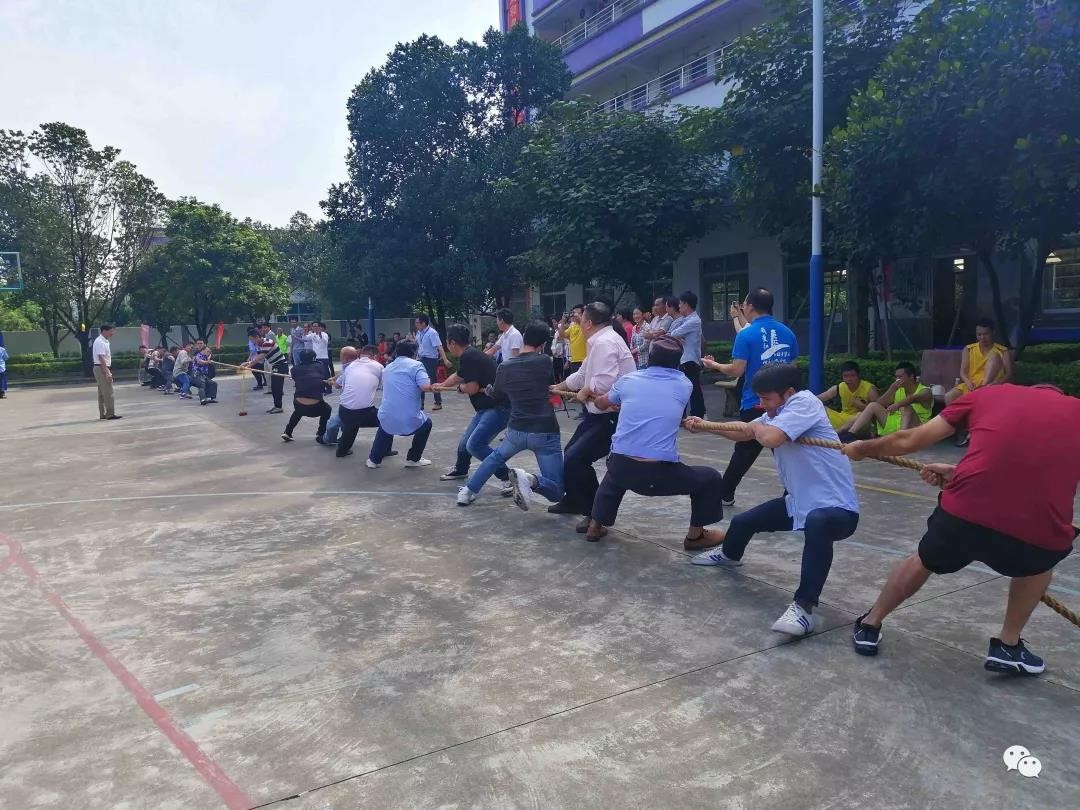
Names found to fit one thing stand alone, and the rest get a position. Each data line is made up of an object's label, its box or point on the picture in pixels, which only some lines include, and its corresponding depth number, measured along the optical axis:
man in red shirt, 3.33
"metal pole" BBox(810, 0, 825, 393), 11.33
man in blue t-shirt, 6.39
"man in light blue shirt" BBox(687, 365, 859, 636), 4.25
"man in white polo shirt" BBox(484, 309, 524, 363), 11.98
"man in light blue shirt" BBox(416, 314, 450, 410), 16.08
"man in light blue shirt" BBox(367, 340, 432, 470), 9.20
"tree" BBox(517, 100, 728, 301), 16.80
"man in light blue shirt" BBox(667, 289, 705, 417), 9.43
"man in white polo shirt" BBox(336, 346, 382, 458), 10.29
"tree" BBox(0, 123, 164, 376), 29.91
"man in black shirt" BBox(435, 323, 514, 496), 8.03
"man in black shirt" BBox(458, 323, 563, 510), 6.82
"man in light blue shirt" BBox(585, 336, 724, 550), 5.51
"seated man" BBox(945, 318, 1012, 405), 9.42
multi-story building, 16.94
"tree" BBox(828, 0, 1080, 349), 8.25
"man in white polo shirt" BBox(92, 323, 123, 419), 15.30
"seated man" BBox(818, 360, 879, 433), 10.20
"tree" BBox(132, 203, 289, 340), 35.69
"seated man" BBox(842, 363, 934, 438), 9.70
